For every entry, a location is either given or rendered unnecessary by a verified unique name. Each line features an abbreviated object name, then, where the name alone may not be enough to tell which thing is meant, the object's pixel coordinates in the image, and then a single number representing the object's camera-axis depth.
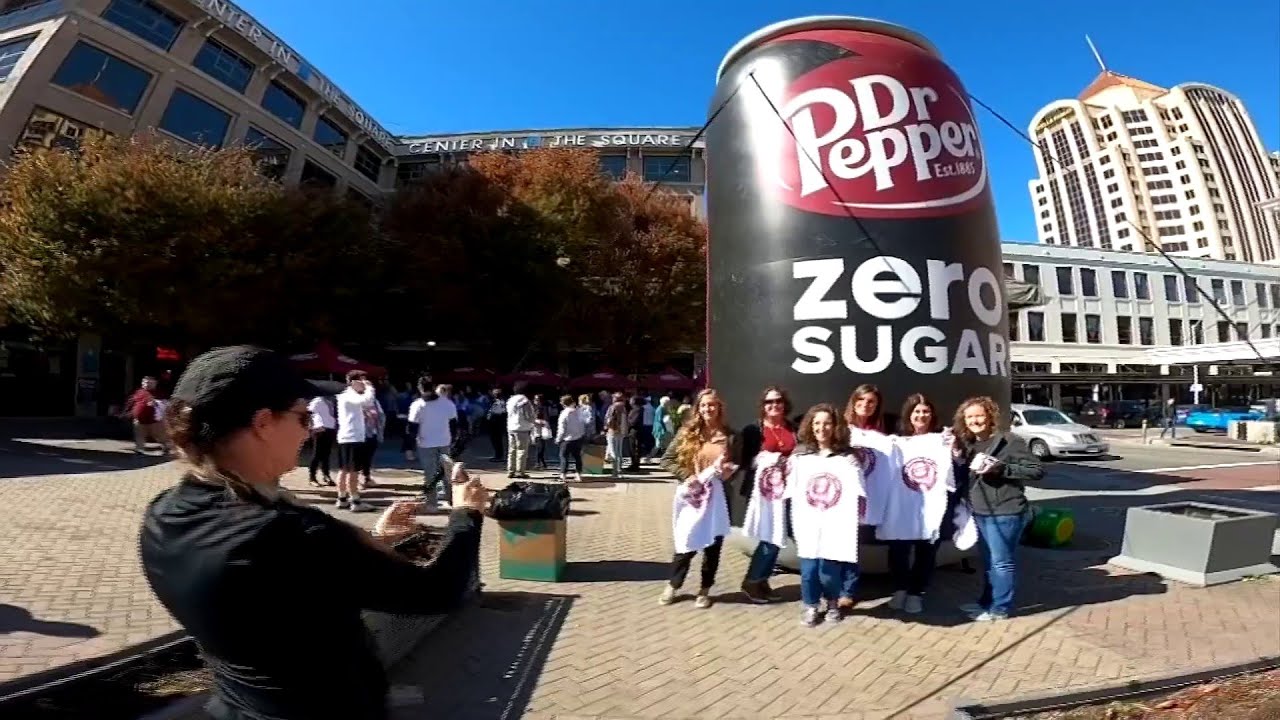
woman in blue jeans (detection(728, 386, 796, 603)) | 5.74
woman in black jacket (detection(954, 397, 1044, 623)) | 5.20
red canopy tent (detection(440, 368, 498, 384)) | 26.03
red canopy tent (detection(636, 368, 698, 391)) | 25.67
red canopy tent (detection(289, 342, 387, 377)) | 19.53
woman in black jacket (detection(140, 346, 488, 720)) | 1.33
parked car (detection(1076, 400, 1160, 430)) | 36.47
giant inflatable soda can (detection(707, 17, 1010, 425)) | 6.10
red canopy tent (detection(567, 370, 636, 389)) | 24.49
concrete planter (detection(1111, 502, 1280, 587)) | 6.40
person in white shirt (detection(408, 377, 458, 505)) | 9.45
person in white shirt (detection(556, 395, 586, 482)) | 13.34
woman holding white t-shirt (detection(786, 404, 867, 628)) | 5.23
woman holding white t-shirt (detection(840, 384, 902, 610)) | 5.53
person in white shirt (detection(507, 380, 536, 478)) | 13.18
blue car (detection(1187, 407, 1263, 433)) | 28.72
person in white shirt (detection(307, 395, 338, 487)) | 10.30
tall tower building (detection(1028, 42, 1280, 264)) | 110.81
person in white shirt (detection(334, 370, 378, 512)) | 9.27
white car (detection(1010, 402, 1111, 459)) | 18.09
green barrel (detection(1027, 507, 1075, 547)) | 7.77
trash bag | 6.18
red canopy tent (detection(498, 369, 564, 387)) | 24.70
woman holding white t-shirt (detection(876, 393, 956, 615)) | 5.50
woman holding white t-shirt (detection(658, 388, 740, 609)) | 5.62
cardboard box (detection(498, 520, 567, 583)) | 6.29
